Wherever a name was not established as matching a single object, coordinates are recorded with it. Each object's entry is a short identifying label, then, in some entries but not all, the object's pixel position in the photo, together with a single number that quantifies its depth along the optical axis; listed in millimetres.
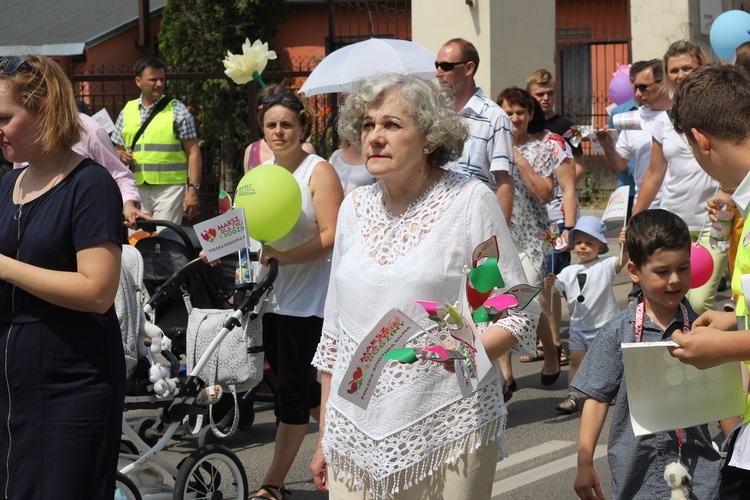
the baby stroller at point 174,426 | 5238
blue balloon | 8008
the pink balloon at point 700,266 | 5875
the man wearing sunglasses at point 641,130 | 8148
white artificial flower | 7676
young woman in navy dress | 3527
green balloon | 5496
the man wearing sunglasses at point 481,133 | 6742
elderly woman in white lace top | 3496
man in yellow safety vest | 10203
